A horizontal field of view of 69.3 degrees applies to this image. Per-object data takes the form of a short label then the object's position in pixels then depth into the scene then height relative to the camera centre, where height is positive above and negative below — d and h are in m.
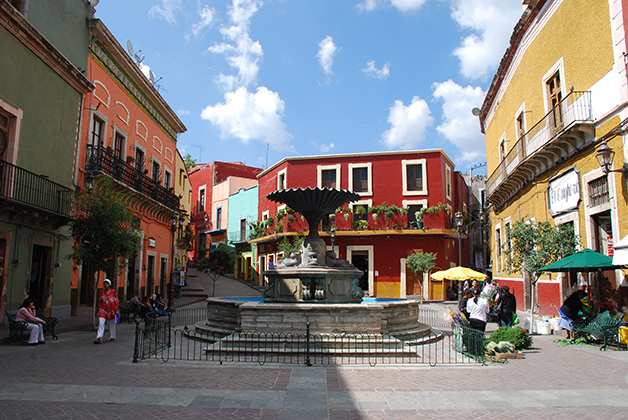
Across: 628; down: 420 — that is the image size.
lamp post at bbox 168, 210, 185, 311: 18.86 -0.73
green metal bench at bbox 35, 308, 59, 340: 10.94 -1.27
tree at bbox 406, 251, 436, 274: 27.34 +0.77
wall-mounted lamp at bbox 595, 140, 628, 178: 10.09 +2.62
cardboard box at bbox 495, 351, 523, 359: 8.65 -1.51
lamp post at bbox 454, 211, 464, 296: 19.81 +2.40
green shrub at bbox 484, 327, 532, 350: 9.20 -1.23
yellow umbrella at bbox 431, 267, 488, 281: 19.28 +0.05
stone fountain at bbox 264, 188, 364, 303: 11.27 +0.11
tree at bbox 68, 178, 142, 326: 12.70 +1.05
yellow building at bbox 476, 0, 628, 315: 11.20 +4.47
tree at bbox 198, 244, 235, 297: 26.91 +0.65
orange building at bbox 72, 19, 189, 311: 17.17 +5.44
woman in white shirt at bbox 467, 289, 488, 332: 9.45 -0.80
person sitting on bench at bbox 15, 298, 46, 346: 10.09 -1.18
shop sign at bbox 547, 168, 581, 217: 12.92 +2.53
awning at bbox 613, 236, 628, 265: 8.98 +0.49
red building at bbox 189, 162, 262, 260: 43.29 +7.39
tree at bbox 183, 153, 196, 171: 47.56 +11.58
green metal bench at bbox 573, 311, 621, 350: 9.59 -1.09
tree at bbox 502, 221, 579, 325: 12.15 +0.90
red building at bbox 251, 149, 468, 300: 30.27 +4.00
